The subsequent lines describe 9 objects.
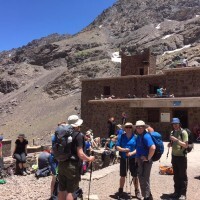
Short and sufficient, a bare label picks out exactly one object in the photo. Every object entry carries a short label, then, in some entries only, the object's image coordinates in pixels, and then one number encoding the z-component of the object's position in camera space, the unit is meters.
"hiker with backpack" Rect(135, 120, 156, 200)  5.00
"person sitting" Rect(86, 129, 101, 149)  12.23
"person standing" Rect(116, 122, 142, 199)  5.64
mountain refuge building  15.49
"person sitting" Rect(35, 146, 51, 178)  8.79
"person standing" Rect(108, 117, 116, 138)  13.63
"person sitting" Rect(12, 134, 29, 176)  9.33
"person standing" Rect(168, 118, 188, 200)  5.41
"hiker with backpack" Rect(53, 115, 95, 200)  4.05
